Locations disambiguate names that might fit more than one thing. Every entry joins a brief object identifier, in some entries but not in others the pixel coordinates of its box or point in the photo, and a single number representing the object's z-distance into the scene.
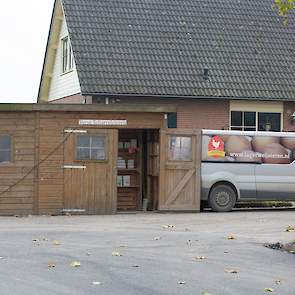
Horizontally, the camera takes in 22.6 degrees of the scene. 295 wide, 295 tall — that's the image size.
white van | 19.58
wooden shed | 18.61
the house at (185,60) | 25.42
